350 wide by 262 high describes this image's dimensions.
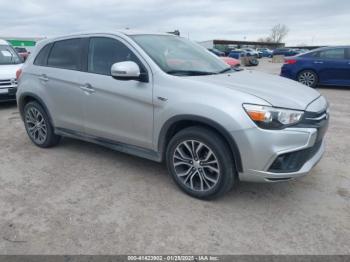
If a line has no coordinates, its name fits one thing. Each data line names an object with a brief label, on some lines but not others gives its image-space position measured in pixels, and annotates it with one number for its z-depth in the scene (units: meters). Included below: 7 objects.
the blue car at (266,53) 56.13
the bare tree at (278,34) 101.69
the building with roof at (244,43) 74.01
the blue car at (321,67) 10.47
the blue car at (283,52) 44.77
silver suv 2.91
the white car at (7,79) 8.07
